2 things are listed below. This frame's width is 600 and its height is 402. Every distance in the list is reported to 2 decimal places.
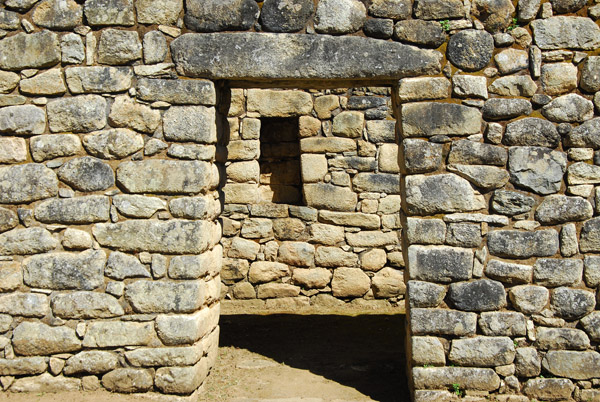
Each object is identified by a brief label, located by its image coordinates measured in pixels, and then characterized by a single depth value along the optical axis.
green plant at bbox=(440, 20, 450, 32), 4.00
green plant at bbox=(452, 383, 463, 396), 3.95
